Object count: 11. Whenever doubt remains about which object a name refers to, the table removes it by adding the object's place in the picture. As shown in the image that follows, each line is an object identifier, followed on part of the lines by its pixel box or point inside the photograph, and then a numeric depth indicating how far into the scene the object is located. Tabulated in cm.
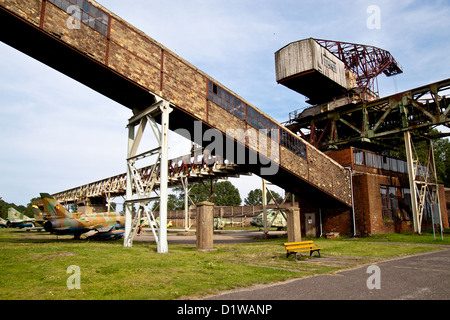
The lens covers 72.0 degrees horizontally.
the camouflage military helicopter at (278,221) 3794
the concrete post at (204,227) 1311
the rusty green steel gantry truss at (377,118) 2230
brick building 2216
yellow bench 1054
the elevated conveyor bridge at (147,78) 1057
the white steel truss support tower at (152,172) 1198
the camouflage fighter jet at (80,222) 1917
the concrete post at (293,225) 1645
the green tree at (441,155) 5344
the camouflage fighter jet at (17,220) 4547
